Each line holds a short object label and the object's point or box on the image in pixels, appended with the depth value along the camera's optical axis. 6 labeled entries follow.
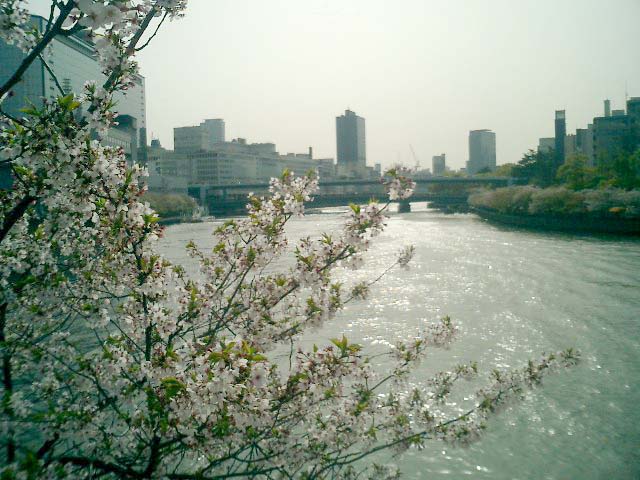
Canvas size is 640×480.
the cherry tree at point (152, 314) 3.01
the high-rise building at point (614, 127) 92.32
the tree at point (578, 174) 57.57
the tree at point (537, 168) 83.75
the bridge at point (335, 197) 71.94
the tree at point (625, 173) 48.01
